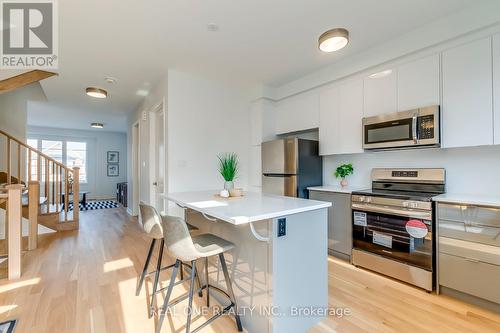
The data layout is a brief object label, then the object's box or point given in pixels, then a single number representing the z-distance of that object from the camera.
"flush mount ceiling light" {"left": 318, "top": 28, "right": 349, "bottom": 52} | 2.16
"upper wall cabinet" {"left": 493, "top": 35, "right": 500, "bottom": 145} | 1.93
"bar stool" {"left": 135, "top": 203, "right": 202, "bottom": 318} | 1.87
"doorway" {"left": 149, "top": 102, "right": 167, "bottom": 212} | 3.78
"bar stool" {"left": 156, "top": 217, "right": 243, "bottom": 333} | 1.45
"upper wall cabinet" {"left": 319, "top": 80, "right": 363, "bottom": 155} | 2.89
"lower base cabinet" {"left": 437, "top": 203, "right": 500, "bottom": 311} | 1.81
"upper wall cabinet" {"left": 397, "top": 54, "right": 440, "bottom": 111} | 2.28
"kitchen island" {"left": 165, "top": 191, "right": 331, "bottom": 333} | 1.44
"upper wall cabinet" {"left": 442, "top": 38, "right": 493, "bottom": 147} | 1.99
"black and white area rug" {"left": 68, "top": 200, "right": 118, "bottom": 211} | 6.79
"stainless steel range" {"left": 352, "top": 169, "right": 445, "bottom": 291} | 2.13
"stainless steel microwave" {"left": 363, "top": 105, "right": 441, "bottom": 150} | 2.24
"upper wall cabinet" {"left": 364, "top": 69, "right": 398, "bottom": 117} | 2.57
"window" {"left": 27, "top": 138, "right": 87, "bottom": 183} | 7.56
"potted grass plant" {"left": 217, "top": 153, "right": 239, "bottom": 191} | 2.28
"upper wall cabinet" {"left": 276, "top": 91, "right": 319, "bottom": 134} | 3.43
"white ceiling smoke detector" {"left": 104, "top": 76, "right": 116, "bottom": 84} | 3.44
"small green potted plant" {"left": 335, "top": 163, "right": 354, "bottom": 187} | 3.17
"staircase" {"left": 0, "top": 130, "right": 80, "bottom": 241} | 3.87
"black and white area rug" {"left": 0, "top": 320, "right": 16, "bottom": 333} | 1.64
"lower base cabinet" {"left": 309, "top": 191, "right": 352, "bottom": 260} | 2.73
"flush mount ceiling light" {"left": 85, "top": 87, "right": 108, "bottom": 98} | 3.71
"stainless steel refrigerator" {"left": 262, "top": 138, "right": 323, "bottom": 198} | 3.19
